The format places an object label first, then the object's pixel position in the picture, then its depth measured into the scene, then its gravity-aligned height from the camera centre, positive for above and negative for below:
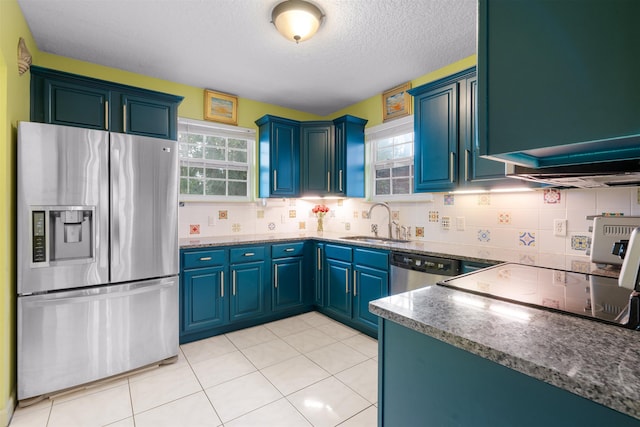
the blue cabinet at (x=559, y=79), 0.58 +0.28
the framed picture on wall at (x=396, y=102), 3.22 +1.20
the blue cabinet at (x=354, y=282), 2.73 -0.67
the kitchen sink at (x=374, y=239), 3.19 -0.29
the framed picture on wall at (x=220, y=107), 3.36 +1.20
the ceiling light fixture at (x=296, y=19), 1.98 +1.30
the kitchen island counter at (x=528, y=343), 0.58 -0.32
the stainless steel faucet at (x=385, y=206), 3.28 +0.05
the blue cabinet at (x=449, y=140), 2.33 +0.61
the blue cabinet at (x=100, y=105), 2.23 +0.86
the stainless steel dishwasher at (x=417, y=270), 2.22 -0.45
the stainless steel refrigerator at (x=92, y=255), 1.87 -0.28
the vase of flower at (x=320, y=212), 3.94 +0.01
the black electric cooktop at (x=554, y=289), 0.95 -0.30
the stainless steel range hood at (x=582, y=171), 0.87 +0.12
